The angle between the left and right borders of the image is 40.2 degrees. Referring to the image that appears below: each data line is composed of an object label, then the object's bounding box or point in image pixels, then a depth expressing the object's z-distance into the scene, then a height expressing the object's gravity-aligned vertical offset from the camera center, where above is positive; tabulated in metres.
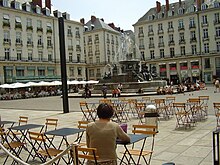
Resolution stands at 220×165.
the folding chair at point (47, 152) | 6.23 -1.52
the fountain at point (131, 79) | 34.88 -0.04
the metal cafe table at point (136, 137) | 5.51 -1.12
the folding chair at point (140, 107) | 13.20 -1.35
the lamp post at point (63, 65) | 17.81 +0.95
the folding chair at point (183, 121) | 11.09 -1.71
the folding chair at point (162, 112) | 13.78 -1.70
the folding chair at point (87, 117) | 14.48 -1.86
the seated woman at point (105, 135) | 4.43 -0.83
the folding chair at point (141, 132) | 5.87 -1.10
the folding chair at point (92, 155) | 4.35 -1.11
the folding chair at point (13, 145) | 7.12 -1.54
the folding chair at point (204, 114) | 13.20 -1.72
